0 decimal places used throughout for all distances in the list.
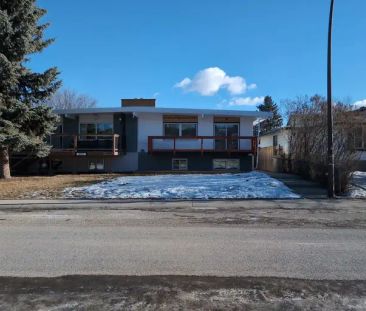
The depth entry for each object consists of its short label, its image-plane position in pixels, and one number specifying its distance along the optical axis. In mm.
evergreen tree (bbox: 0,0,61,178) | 22297
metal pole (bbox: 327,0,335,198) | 17156
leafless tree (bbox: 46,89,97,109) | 69925
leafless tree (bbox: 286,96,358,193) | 19438
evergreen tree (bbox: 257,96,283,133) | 81125
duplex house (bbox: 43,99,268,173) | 31641
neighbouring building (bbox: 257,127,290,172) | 32562
